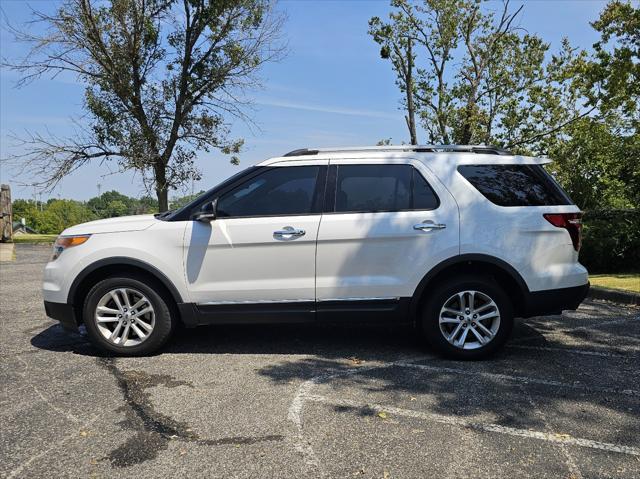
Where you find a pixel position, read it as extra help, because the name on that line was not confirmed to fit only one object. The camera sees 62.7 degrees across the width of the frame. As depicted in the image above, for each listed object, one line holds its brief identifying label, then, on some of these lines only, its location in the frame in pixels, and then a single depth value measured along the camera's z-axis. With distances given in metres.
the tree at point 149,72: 17.42
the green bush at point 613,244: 10.50
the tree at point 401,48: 18.28
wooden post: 19.48
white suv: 4.68
